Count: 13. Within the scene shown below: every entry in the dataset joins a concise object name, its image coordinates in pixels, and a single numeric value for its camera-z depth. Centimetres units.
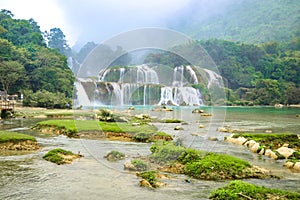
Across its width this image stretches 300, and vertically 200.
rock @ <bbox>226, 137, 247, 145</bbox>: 1799
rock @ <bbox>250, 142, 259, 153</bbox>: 1562
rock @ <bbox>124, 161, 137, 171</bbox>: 1130
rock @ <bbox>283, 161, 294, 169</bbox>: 1217
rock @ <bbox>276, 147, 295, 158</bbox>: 1401
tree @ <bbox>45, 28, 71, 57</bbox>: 12125
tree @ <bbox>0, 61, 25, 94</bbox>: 4603
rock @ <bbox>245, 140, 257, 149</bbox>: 1672
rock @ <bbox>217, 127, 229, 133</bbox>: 2403
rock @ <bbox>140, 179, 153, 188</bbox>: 939
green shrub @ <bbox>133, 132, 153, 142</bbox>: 1833
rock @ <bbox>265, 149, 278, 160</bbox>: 1392
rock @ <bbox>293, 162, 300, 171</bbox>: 1186
